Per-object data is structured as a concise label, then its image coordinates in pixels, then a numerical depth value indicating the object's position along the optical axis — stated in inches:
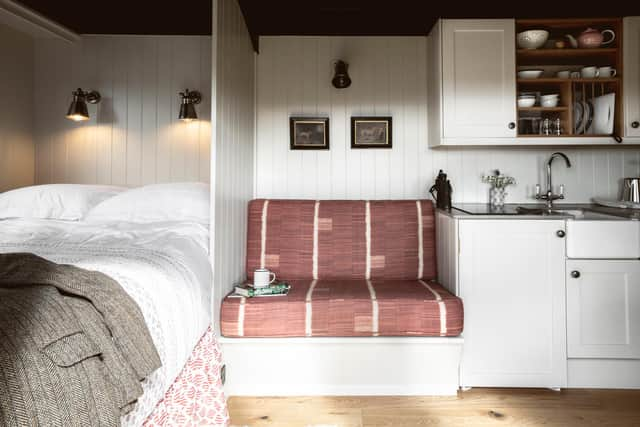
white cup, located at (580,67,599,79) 110.9
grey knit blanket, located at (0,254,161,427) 31.0
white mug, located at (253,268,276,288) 95.3
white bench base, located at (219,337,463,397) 90.0
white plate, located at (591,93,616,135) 110.1
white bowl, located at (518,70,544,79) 112.3
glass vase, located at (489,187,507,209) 120.7
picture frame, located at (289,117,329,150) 124.5
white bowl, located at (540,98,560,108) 112.7
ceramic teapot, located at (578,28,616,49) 109.7
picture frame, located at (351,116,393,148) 124.6
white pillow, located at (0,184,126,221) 100.0
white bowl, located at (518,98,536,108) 112.2
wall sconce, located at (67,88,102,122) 120.3
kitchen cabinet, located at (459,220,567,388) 93.1
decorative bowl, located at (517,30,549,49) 110.3
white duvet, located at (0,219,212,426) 54.4
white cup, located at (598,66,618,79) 110.7
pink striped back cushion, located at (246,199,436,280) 112.4
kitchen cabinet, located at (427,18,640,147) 108.9
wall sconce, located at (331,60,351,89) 120.7
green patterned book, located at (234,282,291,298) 93.3
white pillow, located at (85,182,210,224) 99.4
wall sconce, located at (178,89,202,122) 122.0
